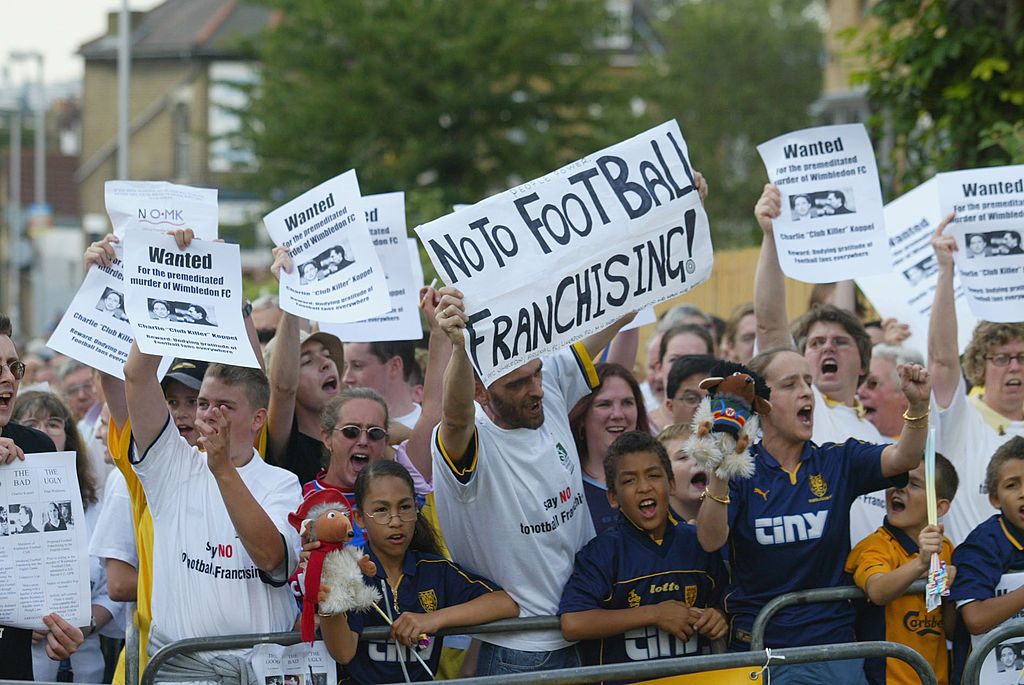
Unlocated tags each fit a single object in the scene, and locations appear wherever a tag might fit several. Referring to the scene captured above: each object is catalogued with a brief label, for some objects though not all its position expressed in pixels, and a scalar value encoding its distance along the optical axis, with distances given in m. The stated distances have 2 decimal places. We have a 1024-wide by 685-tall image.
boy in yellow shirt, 9.38
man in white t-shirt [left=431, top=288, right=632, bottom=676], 9.45
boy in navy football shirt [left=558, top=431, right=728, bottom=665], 9.52
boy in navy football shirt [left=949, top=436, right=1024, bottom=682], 9.55
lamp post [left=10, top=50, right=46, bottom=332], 77.04
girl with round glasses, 9.27
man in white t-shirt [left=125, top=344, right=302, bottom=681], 9.14
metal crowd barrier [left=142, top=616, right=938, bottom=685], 8.25
